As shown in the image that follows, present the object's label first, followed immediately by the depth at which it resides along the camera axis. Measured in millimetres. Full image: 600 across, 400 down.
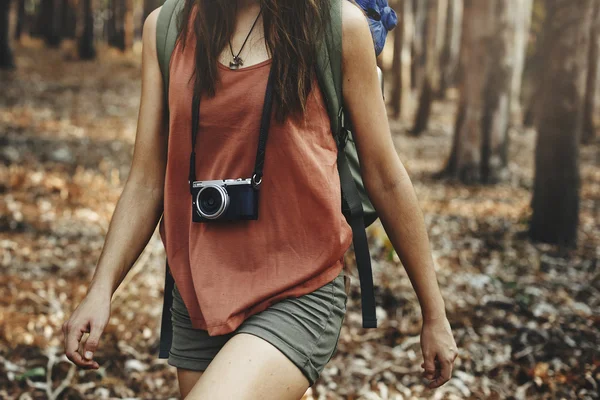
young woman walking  1889
